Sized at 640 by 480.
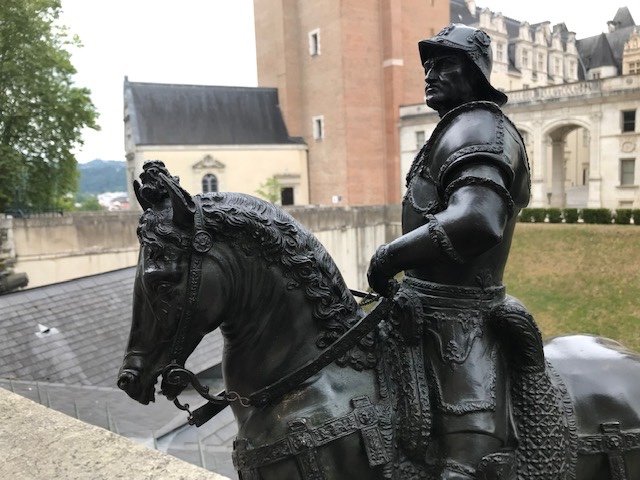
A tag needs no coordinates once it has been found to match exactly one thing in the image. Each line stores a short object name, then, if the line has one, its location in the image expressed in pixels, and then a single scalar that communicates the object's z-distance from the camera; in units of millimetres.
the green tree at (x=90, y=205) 74319
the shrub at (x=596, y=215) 23994
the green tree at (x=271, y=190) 40656
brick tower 40000
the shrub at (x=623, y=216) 23261
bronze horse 2209
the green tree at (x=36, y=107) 24344
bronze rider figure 2080
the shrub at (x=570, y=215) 25250
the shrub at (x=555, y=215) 25797
